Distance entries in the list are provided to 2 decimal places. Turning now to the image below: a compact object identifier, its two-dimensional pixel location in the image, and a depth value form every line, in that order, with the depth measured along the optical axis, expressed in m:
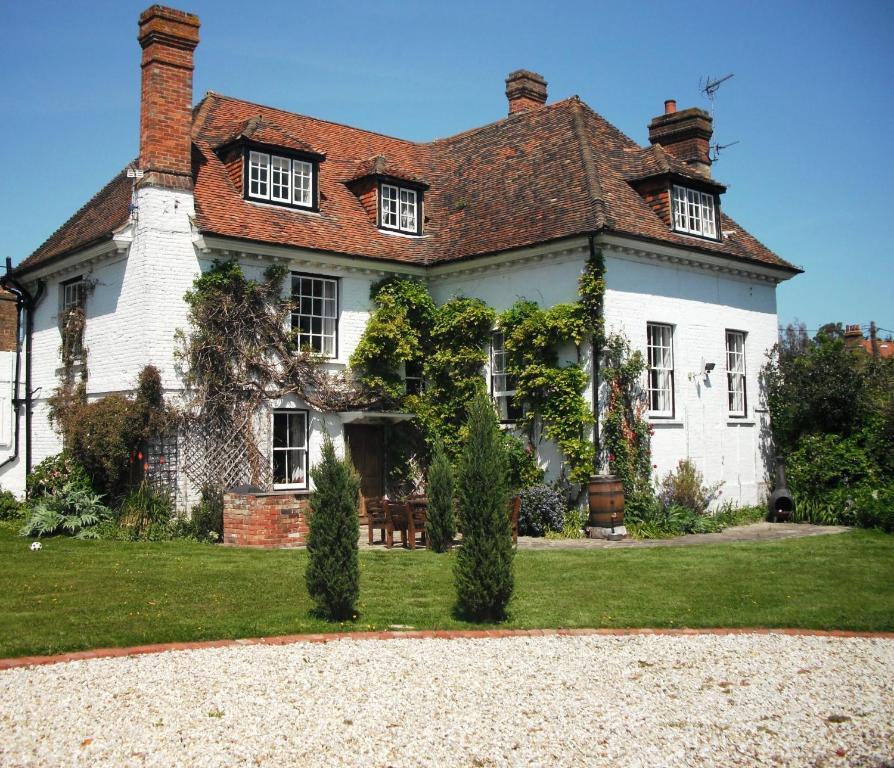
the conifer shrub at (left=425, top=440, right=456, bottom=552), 14.63
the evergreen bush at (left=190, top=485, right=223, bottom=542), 16.53
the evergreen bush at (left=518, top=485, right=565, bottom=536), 17.48
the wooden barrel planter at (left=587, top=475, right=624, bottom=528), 16.91
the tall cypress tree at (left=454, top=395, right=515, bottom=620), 9.62
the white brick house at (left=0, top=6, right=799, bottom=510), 17.77
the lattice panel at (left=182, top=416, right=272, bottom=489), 17.45
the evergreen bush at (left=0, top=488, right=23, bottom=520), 19.16
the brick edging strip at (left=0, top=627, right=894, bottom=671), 8.05
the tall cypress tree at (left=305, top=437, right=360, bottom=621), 9.42
